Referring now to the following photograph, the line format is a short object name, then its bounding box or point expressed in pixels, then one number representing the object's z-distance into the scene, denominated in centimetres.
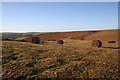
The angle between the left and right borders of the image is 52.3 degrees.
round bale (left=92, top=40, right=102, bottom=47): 3228
